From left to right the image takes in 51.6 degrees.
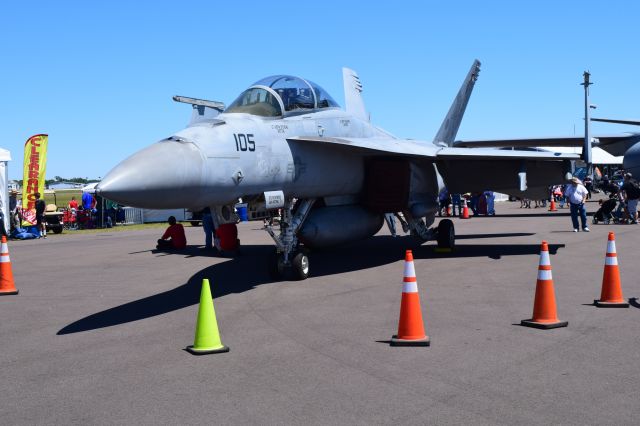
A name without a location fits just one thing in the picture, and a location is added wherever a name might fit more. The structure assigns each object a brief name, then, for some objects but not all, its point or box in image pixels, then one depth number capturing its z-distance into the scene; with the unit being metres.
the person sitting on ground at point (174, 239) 16.44
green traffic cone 5.89
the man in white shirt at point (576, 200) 18.31
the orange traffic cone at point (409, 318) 6.04
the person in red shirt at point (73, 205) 32.25
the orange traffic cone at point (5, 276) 9.79
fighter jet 7.32
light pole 15.20
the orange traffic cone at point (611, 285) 7.66
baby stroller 22.37
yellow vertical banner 23.77
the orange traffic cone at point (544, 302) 6.60
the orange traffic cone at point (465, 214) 28.57
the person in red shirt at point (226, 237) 11.81
